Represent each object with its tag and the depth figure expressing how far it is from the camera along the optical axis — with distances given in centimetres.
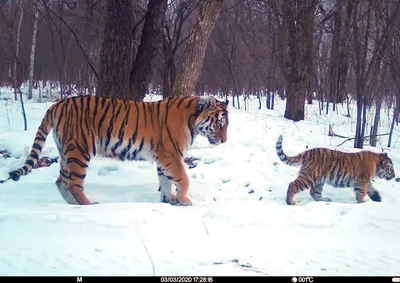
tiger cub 648
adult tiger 548
